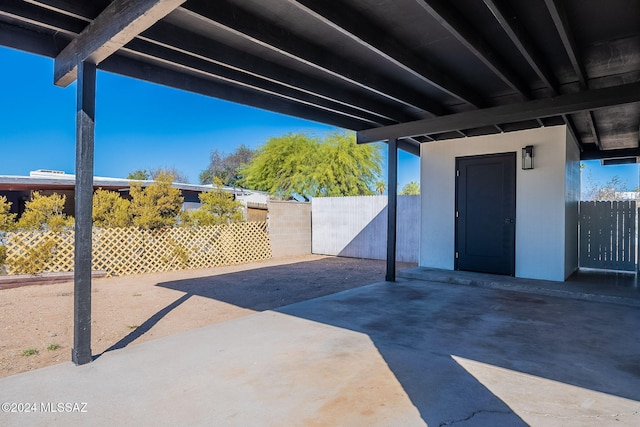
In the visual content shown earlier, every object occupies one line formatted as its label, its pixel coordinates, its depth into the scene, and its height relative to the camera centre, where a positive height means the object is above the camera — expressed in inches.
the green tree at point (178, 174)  1070.2 +117.0
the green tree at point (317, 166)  615.2 +83.0
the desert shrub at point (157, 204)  314.5 +8.2
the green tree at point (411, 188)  1231.2 +93.1
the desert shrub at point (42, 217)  267.6 -3.6
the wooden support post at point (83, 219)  110.7 -2.0
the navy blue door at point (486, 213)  245.0 +1.9
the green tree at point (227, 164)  1139.3 +157.9
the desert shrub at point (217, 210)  360.2 +3.6
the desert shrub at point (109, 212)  310.7 +0.7
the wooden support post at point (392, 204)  241.9 +7.3
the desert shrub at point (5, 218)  248.9 -4.2
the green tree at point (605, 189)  637.3 +49.7
